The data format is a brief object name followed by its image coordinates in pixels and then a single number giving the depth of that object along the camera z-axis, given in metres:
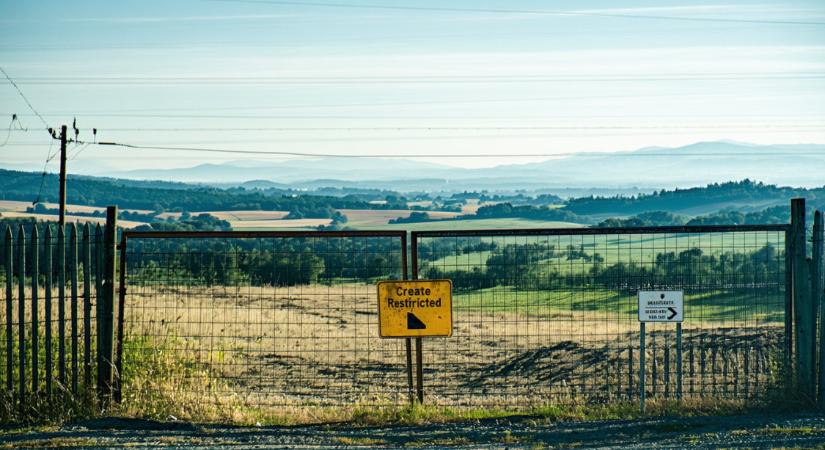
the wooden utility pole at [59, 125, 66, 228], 41.91
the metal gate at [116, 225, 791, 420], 11.51
